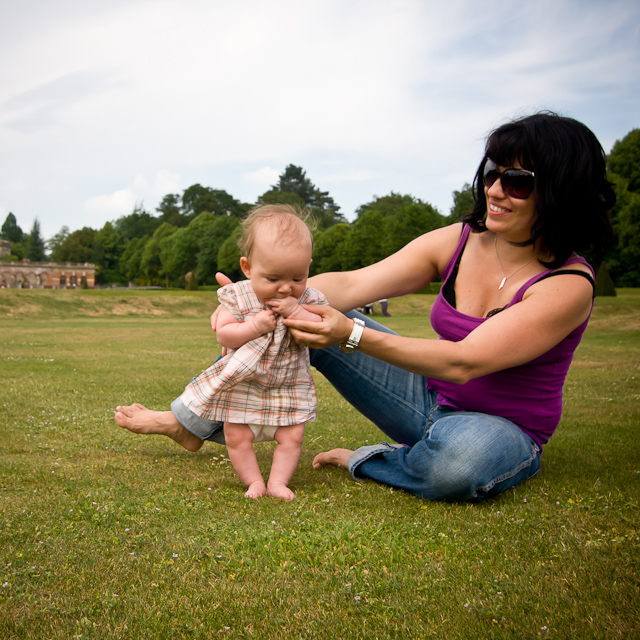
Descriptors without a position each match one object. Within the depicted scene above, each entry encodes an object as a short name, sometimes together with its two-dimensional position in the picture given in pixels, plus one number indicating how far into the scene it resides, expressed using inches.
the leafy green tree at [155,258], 3678.6
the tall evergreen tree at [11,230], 5673.2
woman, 121.4
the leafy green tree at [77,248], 4471.0
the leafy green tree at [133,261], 3939.5
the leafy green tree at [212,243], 3075.8
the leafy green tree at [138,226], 4667.8
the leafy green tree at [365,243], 2294.5
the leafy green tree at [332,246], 2426.7
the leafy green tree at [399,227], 2176.4
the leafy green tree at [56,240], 5113.2
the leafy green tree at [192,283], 2345.5
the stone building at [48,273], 4121.8
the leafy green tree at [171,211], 4212.6
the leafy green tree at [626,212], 1579.7
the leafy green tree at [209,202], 4168.3
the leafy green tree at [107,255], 4419.3
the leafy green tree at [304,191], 4143.7
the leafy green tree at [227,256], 2797.7
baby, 132.2
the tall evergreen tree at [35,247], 4685.0
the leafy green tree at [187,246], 3257.9
